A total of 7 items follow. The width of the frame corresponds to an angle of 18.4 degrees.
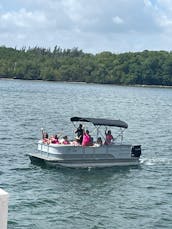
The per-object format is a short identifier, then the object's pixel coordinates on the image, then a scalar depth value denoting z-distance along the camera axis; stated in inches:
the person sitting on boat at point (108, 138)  1223.5
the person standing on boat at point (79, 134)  1190.3
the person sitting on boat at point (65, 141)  1159.0
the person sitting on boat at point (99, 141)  1213.7
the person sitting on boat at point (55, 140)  1157.7
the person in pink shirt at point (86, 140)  1171.4
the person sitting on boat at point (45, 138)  1168.1
